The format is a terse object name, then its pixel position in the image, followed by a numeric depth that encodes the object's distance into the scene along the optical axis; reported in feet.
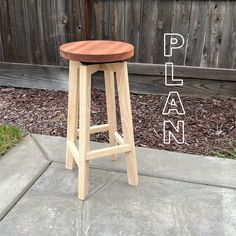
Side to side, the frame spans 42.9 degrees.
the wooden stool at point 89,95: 5.77
